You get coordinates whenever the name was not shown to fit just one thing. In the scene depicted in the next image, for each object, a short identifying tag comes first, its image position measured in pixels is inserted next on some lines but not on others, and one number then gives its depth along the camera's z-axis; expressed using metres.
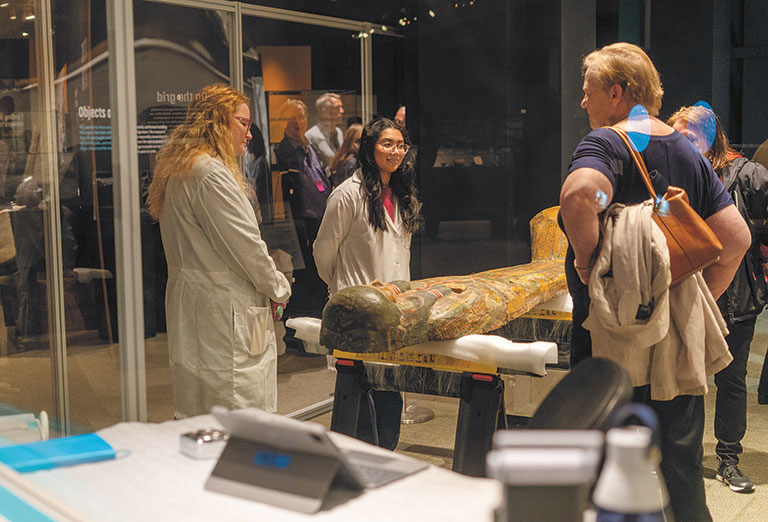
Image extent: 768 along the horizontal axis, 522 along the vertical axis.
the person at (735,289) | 2.35
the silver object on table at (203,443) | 1.91
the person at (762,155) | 2.49
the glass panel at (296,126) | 3.71
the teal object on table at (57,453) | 1.97
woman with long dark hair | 3.60
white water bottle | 1.11
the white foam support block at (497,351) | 2.57
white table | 1.54
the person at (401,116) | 3.74
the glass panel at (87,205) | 2.71
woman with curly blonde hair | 2.69
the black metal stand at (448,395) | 2.67
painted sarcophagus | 2.57
